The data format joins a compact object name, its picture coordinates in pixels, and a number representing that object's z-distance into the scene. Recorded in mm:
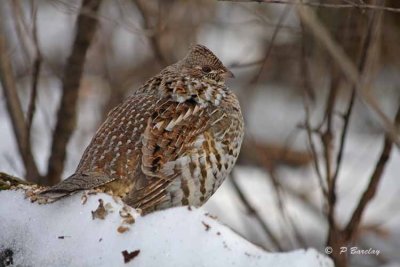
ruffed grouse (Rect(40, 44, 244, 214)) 7719
